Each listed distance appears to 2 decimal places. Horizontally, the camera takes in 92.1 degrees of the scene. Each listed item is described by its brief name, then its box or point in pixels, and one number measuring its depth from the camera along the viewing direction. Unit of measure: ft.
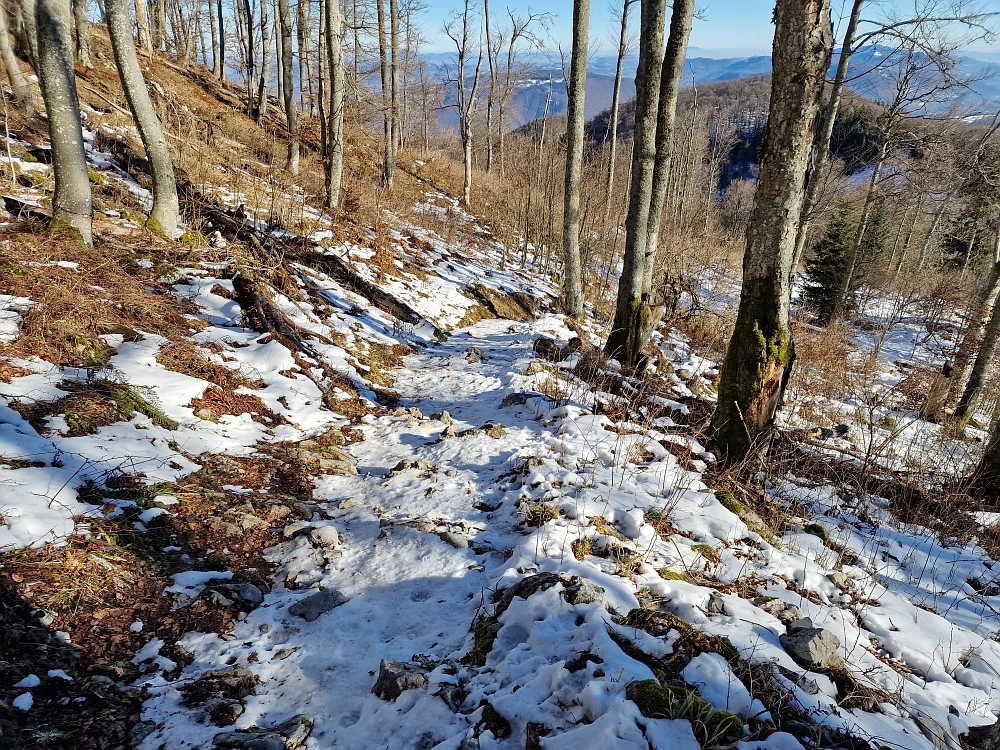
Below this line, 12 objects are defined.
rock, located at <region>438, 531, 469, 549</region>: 12.00
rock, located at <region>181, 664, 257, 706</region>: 7.79
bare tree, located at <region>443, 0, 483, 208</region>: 75.36
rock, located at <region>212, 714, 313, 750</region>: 6.93
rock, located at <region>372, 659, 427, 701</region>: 7.68
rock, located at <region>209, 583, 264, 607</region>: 9.90
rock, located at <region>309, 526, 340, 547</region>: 11.97
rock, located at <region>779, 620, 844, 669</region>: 8.29
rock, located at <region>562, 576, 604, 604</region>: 9.02
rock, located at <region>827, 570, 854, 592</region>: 11.63
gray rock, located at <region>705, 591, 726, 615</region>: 9.53
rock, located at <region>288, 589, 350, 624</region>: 9.79
